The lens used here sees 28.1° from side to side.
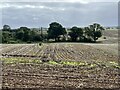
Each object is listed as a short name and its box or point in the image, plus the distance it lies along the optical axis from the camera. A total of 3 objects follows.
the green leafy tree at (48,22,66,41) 59.24
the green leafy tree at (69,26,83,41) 57.61
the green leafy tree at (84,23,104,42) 59.56
